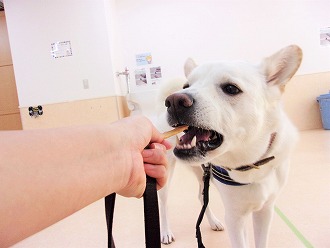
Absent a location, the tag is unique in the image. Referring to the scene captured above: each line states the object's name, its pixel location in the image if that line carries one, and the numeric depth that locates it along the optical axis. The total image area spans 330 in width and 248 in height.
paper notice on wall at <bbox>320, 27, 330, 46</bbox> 3.56
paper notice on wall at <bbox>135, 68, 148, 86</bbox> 3.69
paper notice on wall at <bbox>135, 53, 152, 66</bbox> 3.67
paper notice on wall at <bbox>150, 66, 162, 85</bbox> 3.67
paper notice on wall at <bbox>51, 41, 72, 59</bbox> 3.22
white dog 0.67
